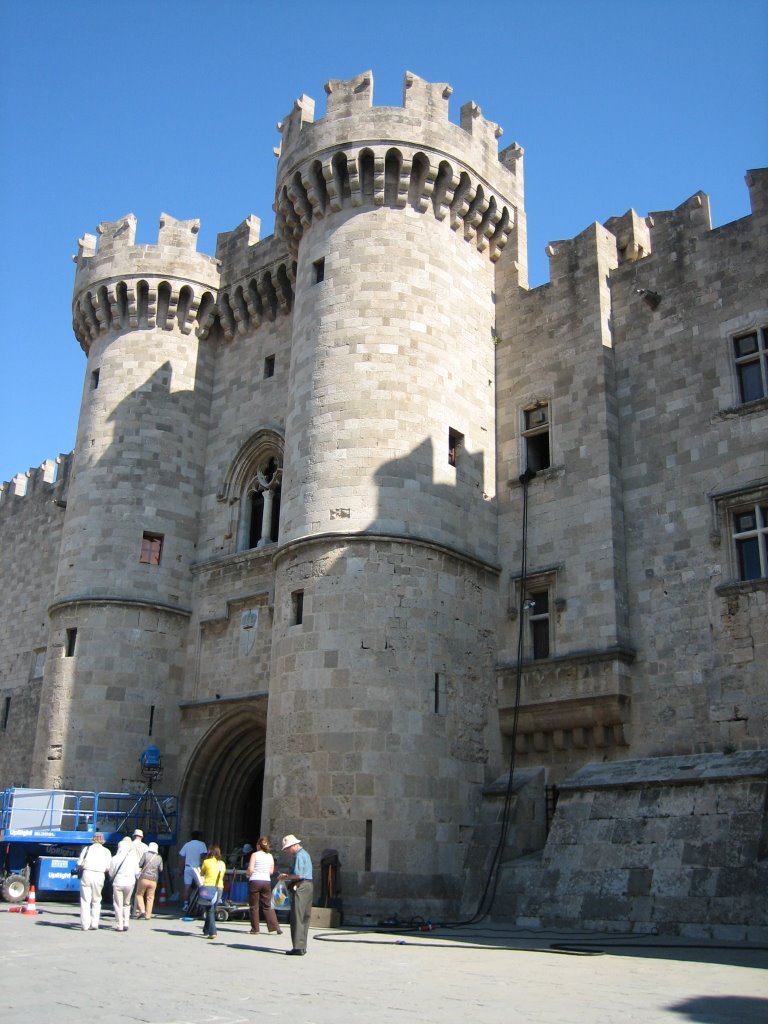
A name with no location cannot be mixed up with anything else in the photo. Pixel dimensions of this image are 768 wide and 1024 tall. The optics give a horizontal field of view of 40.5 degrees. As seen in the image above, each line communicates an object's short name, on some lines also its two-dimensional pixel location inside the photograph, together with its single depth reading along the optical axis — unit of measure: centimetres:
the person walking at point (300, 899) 1079
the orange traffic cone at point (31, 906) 1529
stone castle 1536
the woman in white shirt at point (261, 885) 1306
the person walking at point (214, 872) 1350
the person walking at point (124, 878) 1317
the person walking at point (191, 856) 1588
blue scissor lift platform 1761
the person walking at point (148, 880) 1526
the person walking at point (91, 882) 1329
